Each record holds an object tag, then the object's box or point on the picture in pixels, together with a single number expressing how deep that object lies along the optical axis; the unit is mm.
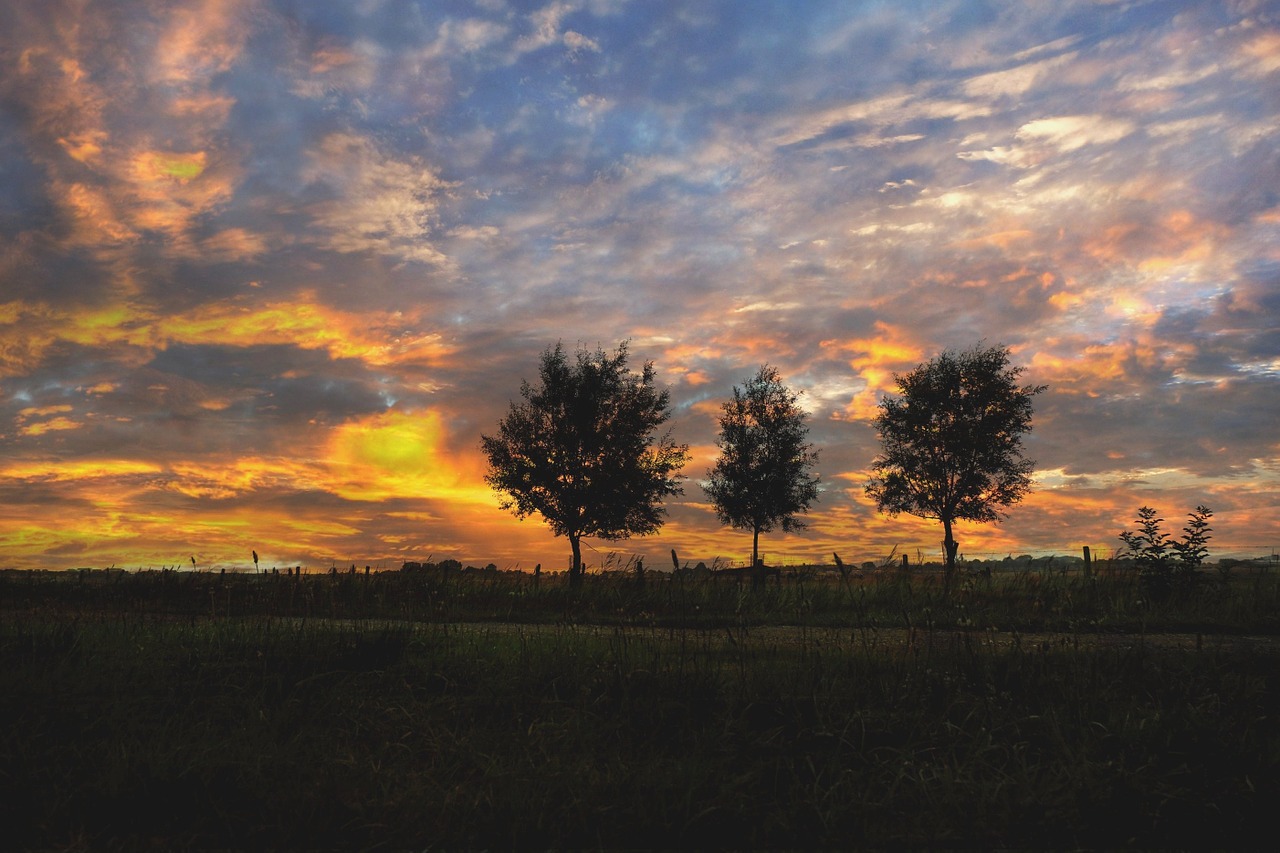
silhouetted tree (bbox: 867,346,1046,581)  42469
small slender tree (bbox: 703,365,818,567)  43906
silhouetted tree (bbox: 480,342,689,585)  39250
